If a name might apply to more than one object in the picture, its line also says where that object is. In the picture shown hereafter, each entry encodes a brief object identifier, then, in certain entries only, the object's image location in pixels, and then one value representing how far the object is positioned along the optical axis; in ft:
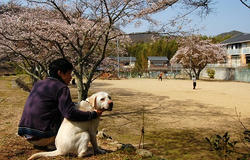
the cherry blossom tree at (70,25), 24.72
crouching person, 8.43
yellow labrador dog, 8.37
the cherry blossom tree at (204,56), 115.96
